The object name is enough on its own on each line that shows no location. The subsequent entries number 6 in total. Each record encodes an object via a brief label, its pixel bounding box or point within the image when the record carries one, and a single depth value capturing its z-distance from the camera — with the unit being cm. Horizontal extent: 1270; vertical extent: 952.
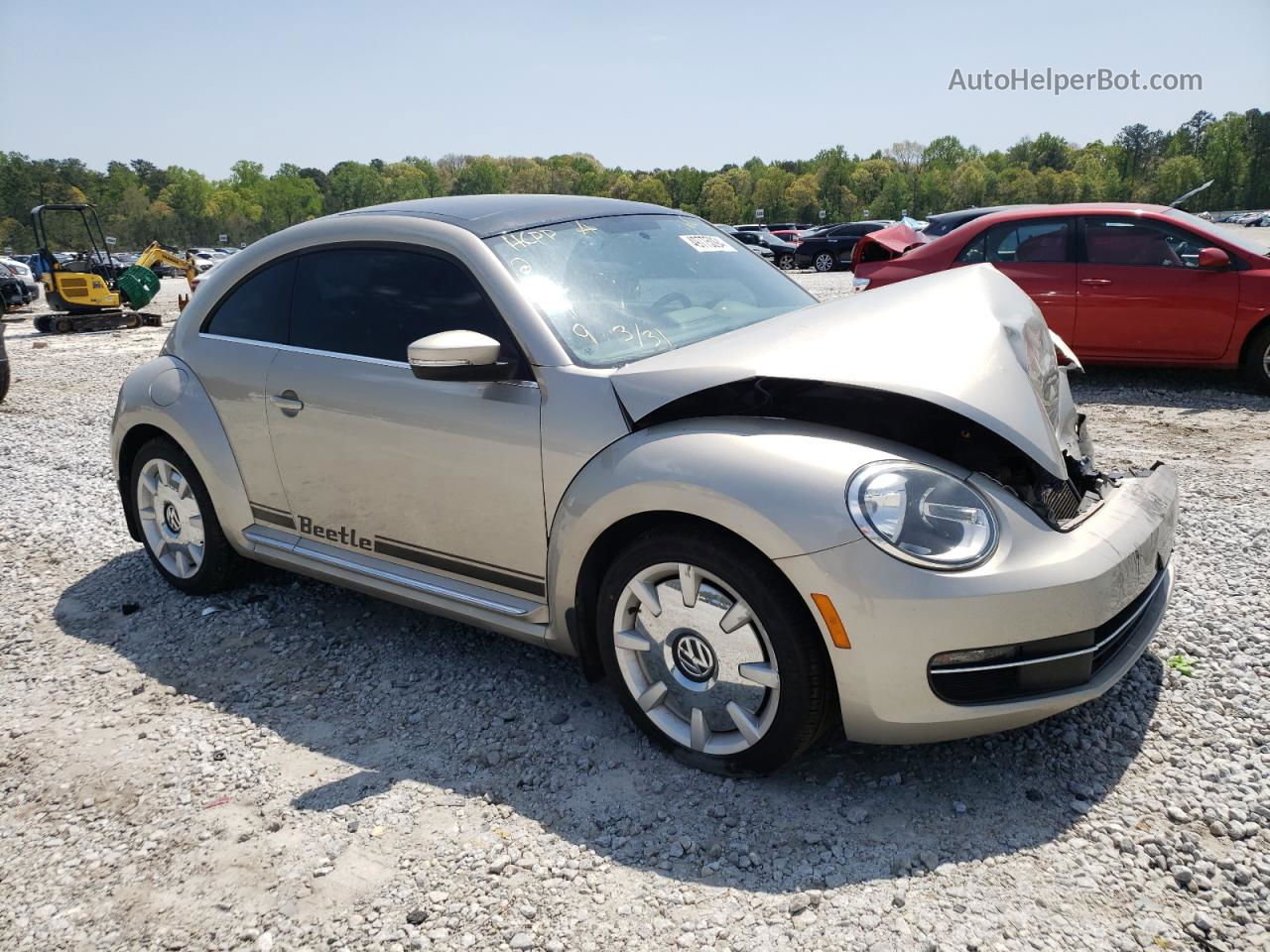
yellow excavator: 1809
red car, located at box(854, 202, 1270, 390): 773
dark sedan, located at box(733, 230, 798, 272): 3516
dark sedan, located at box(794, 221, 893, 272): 3158
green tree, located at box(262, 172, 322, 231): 14000
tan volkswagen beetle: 249
